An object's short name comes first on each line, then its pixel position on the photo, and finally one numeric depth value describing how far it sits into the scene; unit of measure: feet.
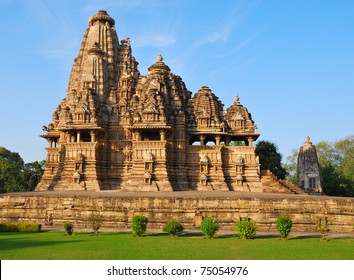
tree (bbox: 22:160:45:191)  151.74
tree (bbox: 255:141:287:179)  151.74
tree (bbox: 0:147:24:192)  151.84
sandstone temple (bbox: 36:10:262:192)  100.73
